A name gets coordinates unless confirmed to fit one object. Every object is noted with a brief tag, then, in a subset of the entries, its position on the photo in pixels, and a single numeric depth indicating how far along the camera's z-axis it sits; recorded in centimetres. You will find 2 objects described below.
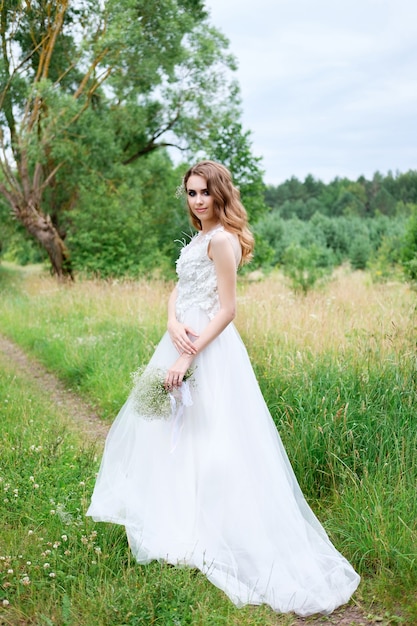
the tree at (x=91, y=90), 1647
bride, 329
